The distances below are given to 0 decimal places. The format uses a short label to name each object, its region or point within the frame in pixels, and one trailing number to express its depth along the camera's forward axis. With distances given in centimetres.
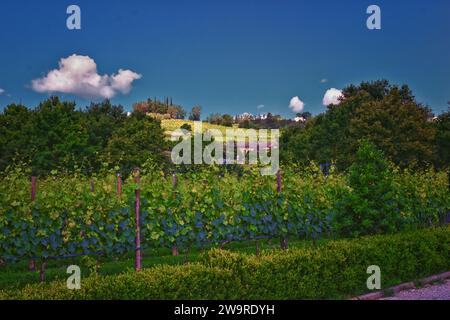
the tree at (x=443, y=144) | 3684
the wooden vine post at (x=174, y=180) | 1000
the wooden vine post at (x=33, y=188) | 875
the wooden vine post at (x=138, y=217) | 891
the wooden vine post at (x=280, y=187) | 1087
